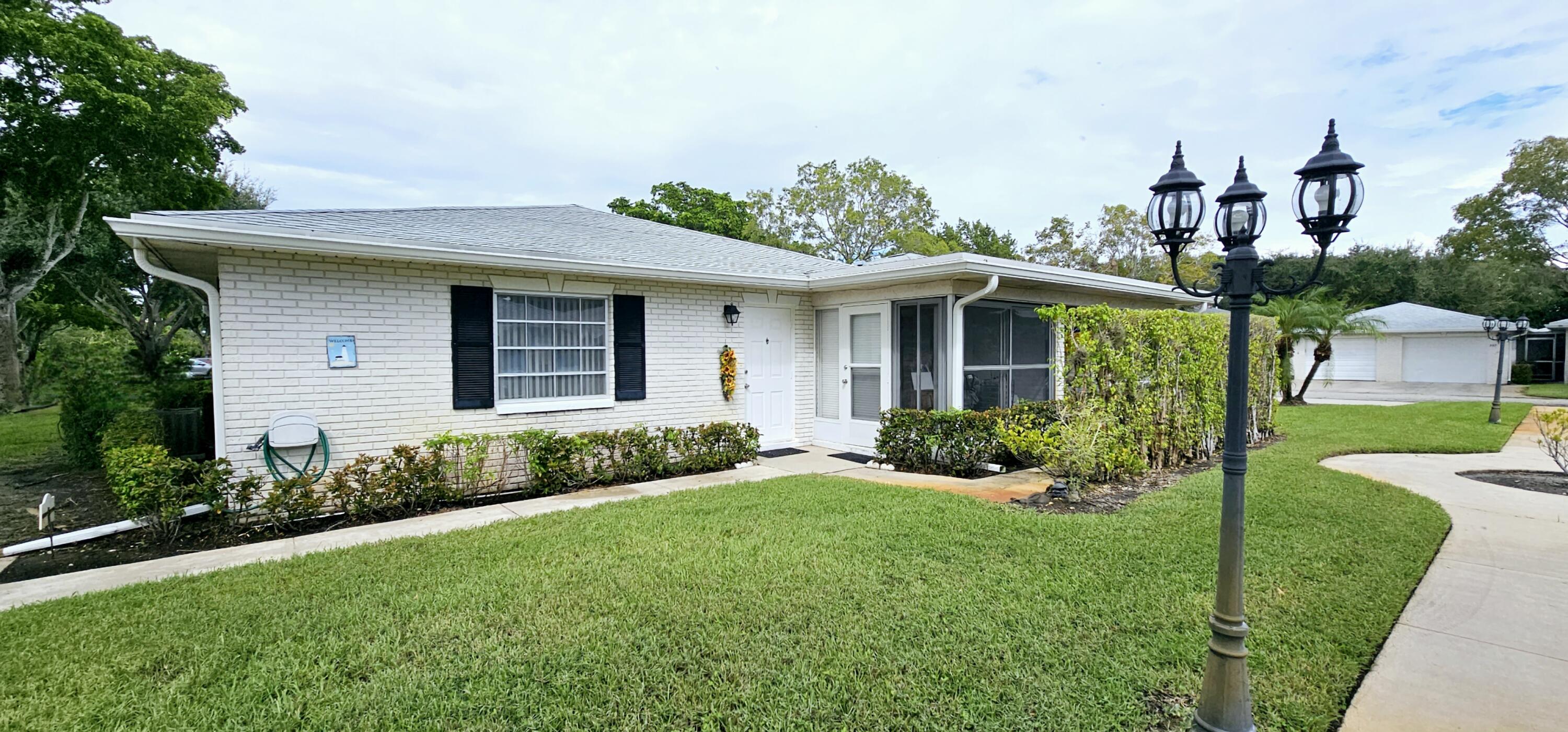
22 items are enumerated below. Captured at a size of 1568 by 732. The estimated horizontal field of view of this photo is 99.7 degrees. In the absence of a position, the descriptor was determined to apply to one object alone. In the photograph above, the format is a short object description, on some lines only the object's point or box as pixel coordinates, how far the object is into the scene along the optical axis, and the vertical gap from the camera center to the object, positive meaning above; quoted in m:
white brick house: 5.68 +0.36
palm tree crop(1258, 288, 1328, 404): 15.43 +0.71
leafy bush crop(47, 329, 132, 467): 8.09 -0.45
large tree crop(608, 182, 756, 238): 30.11 +6.82
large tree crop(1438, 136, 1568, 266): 29.28 +6.43
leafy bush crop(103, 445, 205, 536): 4.98 -0.97
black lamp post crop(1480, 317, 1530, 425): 12.09 +0.43
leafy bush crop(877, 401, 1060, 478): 7.45 -0.98
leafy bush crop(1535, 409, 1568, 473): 6.93 -0.92
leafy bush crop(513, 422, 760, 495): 6.66 -1.08
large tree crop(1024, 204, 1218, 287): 33.97 +5.58
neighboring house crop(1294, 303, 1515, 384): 22.64 +0.03
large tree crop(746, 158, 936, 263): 31.22 +6.82
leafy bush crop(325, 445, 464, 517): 5.66 -1.12
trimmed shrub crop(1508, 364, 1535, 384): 24.45 -0.85
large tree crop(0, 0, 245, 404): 11.57 +4.32
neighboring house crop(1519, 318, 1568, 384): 24.89 -0.13
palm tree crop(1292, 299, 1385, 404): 15.54 +0.61
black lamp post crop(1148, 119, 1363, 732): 2.30 +0.00
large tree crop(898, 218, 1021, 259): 32.94 +5.99
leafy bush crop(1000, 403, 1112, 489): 6.29 -0.90
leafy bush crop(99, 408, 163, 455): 5.92 -0.69
